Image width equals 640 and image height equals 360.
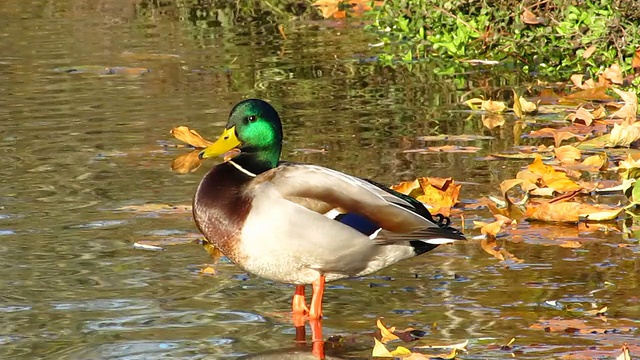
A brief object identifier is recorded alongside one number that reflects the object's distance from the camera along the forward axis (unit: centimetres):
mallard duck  1060
